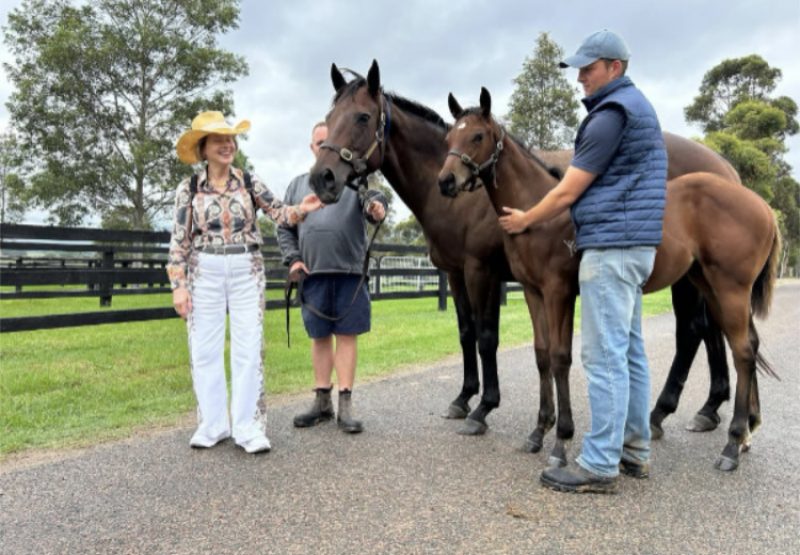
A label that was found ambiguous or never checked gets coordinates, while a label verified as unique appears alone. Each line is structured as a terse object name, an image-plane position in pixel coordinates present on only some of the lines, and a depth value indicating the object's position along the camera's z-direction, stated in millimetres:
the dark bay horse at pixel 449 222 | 3820
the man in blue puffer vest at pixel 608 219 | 2758
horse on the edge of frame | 3209
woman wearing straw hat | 3520
